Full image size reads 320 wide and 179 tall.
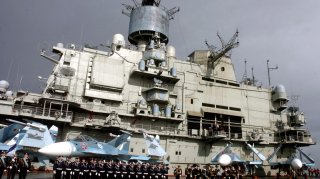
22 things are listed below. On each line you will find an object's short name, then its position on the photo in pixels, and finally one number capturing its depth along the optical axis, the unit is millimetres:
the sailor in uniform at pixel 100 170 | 16469
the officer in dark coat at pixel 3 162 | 14597
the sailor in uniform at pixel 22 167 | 14984
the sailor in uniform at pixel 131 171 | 17506
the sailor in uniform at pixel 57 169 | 15461
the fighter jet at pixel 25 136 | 17750
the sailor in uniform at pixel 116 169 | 17005
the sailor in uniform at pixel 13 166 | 14820
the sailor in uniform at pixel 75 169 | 15883
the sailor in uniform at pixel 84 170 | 16094
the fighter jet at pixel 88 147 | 16598
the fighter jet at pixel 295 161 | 27572
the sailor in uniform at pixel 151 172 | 18092
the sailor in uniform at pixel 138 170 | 17656
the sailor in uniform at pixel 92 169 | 16309
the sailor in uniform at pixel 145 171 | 17859
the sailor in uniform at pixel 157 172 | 18203
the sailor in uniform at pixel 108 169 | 16781
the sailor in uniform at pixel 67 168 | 15561
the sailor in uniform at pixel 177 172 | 19103
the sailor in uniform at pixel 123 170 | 17253
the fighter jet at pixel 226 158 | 24875
